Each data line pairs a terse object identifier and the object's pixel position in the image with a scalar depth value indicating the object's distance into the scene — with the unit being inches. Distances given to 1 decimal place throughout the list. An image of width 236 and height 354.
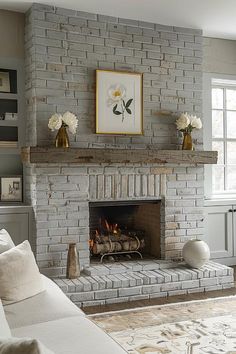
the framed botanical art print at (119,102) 169.3
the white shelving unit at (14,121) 166.9
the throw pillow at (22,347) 40.6
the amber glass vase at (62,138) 157.8
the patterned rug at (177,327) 110.3
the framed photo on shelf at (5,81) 167.2
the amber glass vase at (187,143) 179.9
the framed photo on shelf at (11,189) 166.9
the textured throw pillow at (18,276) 94.5
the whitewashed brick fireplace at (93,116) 160.1
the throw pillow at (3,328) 56.5
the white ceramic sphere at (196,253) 169.8
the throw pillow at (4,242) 103.7
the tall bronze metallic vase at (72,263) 156.6
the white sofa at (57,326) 71.7
